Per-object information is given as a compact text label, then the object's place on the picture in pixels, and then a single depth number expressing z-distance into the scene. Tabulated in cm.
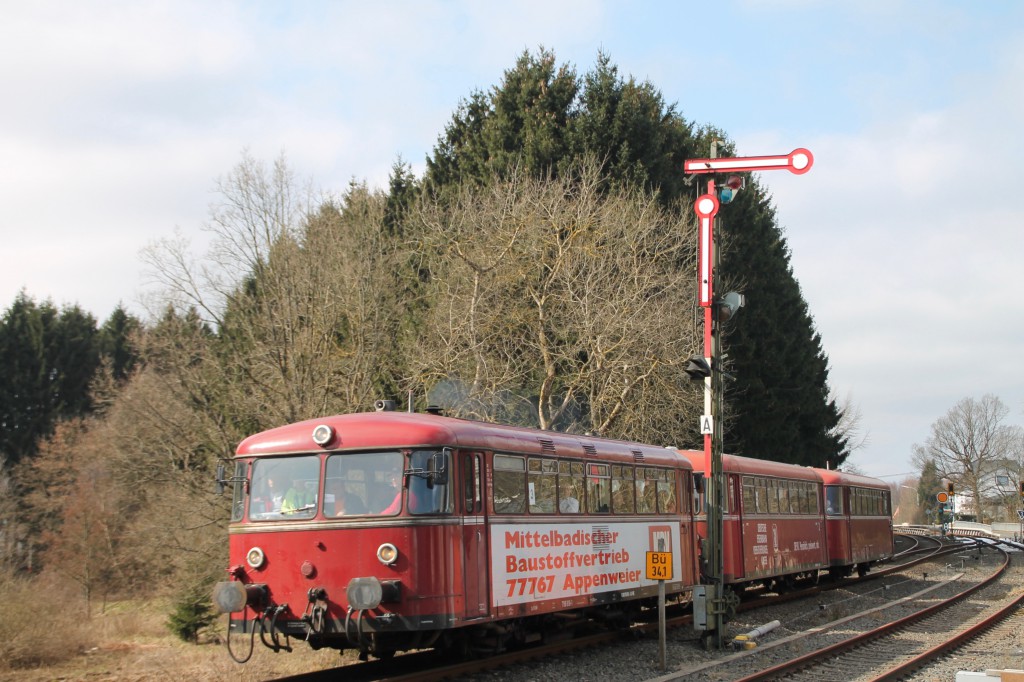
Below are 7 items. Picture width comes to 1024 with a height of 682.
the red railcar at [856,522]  2689
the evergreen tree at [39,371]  5059
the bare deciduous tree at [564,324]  2494
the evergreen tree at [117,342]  5634
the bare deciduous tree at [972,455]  8281
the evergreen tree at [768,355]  3791
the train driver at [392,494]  1105
